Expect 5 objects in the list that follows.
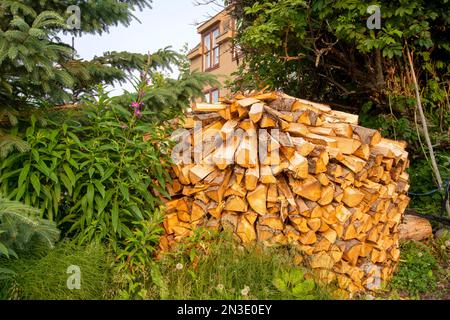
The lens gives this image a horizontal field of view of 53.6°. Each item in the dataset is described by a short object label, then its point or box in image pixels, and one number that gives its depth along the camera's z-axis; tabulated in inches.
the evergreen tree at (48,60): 111.0
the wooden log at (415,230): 187.5
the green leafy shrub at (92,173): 123.7
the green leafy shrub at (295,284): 110.3
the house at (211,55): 667.3
